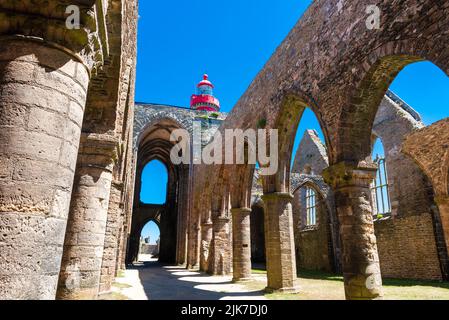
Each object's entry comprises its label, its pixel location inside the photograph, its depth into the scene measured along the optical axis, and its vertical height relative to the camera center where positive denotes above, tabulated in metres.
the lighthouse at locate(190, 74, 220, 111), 37.25 +17.72
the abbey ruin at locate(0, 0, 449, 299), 1.89 +1.32
